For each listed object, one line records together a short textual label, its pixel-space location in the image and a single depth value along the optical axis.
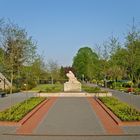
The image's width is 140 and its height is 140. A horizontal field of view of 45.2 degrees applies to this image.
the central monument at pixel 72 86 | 19.42
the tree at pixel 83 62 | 45.74
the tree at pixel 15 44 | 13.46
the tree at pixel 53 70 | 42.17
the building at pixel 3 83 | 25.66
